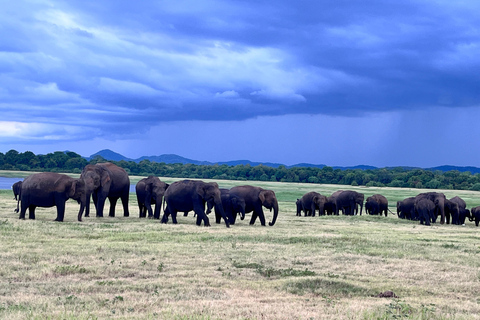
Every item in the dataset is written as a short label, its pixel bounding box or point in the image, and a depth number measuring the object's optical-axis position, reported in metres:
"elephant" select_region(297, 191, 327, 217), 48.30
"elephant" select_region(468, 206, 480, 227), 42.34
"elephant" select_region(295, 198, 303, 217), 49.38
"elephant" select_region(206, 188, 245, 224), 31.83
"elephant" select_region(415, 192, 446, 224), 42.31
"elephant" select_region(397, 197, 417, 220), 45.98
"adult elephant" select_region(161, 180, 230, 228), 29.34
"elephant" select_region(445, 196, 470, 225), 44.12
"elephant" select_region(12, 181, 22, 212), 42.87
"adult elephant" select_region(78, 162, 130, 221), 32.53
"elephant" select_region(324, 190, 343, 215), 50.80
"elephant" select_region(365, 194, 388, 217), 50.72
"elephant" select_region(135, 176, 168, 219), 33.31
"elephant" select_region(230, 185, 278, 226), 32.66
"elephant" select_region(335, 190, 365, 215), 50.00
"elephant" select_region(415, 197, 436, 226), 40.15
